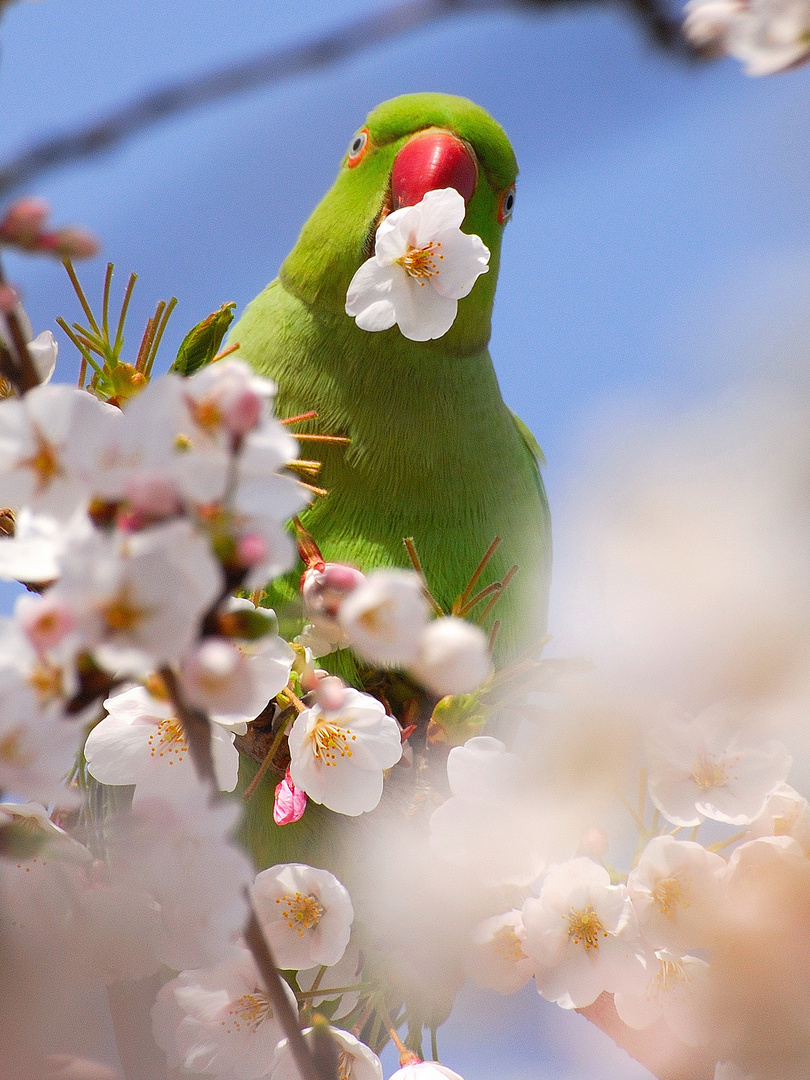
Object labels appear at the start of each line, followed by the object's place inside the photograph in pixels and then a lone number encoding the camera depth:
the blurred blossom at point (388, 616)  2.59
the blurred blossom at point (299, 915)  2.73
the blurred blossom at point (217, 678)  2.29
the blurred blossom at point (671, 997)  2.71
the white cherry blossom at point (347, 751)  2.72
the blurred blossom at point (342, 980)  2.76
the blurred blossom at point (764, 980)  2.62
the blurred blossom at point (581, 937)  2.71
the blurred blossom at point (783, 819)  2.72
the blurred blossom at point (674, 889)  2.70
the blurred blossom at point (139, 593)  2.25
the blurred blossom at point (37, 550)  2.59
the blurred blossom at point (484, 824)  2.70
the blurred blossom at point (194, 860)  2.59
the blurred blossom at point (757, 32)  2.61
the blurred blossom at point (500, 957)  2.72
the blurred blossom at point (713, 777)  2.68
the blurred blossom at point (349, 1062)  2.72
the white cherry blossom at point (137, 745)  2.71
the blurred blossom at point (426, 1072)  2.71
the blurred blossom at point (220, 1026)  2.73
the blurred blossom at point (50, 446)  2.59
